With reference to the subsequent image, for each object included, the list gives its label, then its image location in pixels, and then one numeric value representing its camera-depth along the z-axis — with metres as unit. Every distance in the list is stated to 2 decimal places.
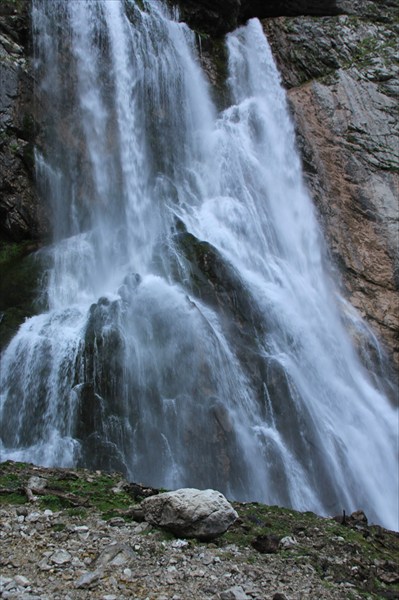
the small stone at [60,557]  4.71
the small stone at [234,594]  4.54
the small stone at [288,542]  5.98
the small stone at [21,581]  4.35
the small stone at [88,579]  4.42
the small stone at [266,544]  5.66
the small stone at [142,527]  5.49
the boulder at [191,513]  5.45
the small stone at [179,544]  5.26
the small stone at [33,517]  5.43
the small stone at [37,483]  6.34
